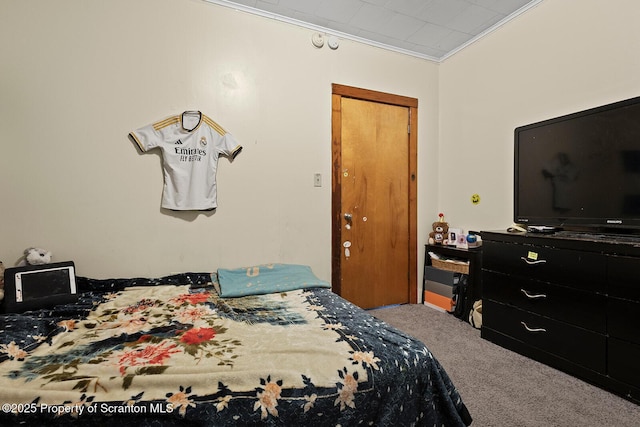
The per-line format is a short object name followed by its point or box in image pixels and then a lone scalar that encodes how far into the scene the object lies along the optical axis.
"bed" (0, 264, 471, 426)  0.84
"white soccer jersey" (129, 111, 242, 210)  2.12
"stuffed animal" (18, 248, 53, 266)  1.80
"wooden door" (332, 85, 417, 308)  2.79
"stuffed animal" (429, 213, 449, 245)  3.08
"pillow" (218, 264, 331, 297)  1.86
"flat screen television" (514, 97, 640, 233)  1.72
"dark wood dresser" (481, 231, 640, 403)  1.54
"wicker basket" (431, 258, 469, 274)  2.69
